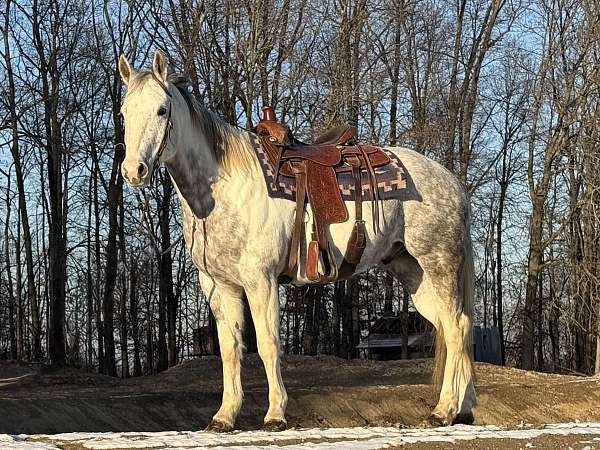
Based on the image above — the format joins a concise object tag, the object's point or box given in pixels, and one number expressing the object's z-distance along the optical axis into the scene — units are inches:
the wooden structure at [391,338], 1083.3
